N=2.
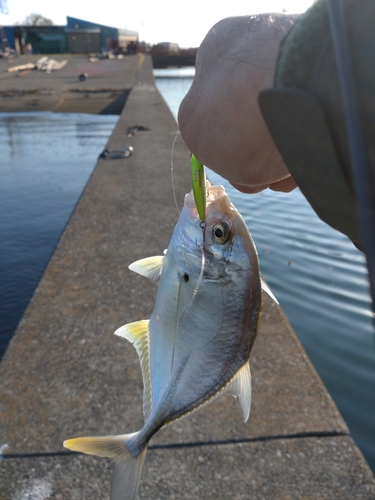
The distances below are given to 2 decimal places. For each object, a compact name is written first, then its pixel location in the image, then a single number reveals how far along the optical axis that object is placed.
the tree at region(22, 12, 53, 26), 86.47
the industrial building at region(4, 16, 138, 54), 59.94
